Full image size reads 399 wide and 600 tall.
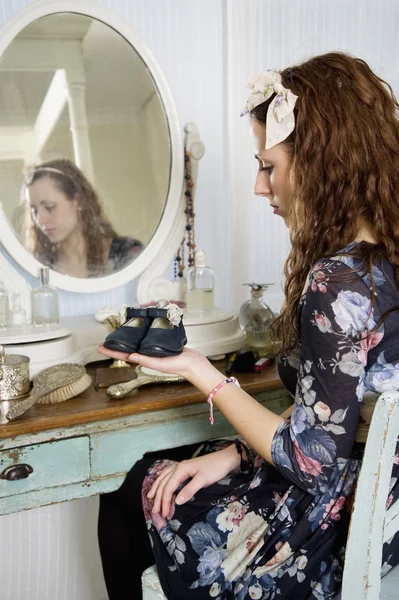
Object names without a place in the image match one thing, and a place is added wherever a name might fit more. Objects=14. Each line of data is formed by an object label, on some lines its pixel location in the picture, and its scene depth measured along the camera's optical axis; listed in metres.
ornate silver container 1.26
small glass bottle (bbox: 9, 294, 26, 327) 1.54
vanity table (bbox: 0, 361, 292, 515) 1.19
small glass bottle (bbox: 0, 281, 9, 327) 1.52
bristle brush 1.25
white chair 0.80
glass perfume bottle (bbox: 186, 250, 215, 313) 1.67
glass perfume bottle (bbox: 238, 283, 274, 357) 1.66
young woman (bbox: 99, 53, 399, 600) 0.93
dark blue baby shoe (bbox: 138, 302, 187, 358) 1.12
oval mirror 1.55
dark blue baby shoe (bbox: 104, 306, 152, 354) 1.16
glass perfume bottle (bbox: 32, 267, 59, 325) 1.54
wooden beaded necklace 1.76
